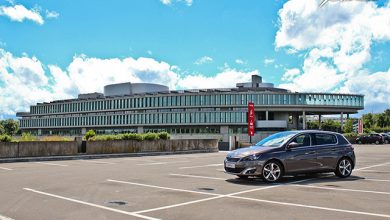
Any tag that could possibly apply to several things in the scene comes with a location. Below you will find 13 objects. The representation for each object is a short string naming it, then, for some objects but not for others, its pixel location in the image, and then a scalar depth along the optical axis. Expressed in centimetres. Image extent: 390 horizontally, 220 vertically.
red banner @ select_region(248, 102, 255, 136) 4072
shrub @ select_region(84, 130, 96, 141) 3672
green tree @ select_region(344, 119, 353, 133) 8962
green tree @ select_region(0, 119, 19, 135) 15112
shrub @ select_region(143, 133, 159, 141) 2959
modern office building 8762
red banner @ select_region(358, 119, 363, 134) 7606
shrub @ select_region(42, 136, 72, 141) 2684
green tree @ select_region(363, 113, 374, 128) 14414
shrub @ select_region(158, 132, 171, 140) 3122
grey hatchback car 1142
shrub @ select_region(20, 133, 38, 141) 2551
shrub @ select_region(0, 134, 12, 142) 2247
